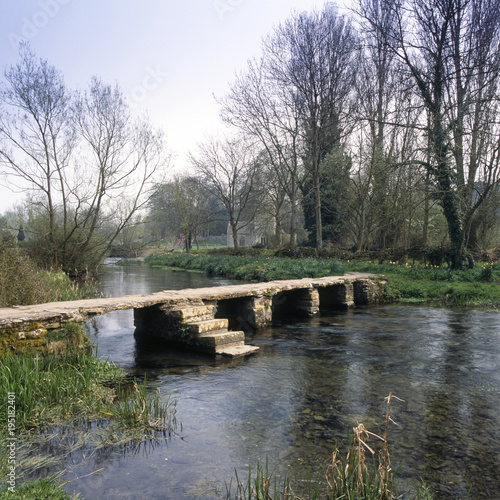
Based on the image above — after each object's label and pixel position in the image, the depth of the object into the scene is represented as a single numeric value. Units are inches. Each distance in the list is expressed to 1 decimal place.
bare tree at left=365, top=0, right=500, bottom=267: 609.3
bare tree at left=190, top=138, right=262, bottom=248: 1429.6
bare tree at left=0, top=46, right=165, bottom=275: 674.8
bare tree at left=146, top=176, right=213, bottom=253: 1526.8
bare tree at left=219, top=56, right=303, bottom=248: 952.9
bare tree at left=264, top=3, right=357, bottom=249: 854.5
